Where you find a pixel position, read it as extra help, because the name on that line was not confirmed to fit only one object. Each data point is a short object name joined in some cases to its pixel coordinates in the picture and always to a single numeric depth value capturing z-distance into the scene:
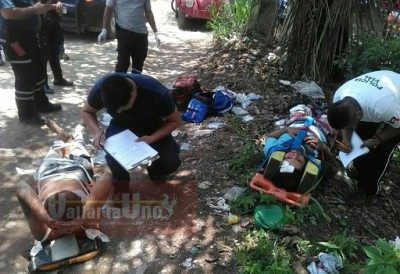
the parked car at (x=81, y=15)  7.49
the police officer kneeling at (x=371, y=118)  2.99
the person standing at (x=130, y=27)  4.79
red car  9.12
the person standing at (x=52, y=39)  5.16
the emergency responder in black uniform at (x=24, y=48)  4.12
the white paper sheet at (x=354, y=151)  3.16
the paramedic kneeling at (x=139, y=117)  2.86
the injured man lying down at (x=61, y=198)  2.58
